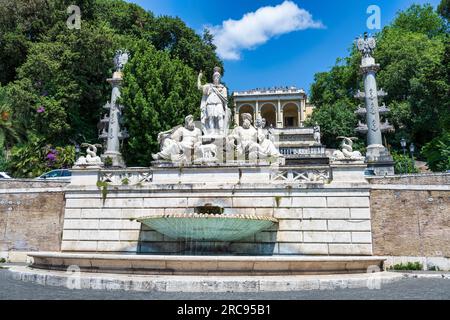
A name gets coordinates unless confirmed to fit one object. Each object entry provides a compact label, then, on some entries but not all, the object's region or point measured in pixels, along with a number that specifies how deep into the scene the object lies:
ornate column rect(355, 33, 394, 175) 26.28
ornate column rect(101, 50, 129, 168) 29.56
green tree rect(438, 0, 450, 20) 42.47
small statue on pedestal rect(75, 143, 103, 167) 17.29
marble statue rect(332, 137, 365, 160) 15.79
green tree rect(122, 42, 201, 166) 28.23
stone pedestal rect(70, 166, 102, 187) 17.17
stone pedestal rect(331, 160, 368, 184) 15.70
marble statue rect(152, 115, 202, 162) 16.80
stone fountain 15.38
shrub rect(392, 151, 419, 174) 30.03
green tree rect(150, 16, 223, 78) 42.78
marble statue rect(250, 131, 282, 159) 16.25
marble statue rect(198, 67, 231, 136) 17.73
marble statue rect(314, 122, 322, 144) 39.34
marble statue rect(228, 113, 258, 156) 16.48
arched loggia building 66.56
